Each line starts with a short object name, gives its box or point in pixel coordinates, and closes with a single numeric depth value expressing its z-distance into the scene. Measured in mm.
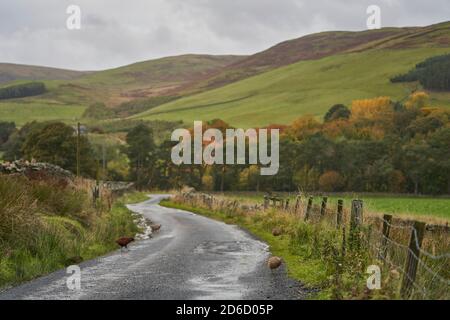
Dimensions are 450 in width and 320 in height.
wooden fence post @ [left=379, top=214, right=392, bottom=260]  14383
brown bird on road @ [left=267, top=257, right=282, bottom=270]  18031
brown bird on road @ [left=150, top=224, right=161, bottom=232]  33725
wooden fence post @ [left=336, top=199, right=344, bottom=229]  21141
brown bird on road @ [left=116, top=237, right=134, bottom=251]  23781
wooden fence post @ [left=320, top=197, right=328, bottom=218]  24362
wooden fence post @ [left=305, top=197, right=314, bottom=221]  26988
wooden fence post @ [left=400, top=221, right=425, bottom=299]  10711
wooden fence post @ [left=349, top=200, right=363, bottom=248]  15977
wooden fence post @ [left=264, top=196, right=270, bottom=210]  38553
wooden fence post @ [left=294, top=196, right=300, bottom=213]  30006
